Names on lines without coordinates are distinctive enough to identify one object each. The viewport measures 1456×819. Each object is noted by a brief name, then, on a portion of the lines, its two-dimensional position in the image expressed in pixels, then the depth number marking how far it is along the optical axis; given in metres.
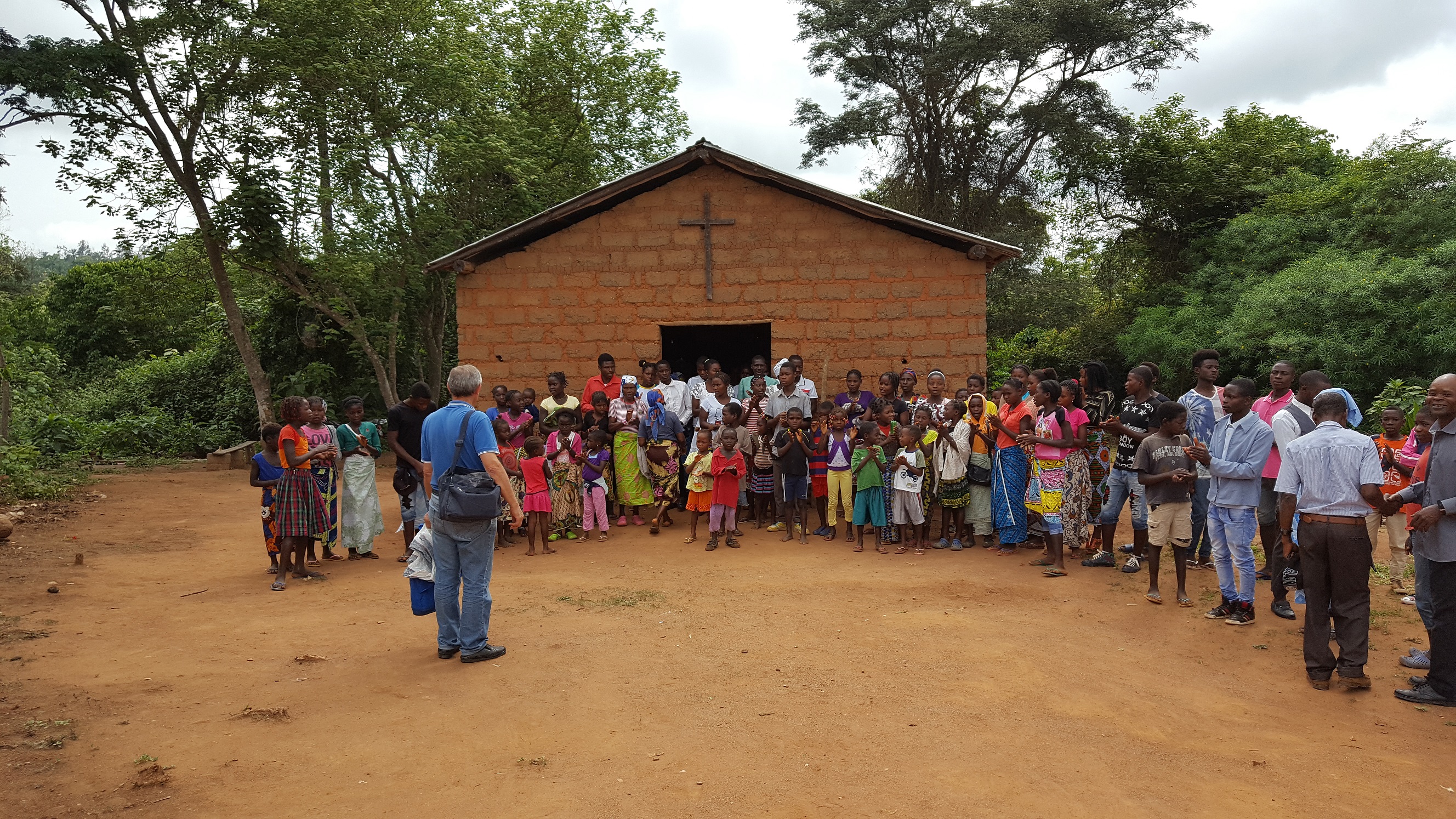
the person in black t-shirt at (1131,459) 7.21
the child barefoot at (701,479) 8.89
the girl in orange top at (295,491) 7.23
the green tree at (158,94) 13.45
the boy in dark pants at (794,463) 8.80
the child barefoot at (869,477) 8.38
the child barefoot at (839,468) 8.72
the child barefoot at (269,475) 7.37
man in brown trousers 4.75
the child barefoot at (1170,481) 6.23
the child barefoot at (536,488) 8.55
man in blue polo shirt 5.21
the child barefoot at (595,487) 8.98
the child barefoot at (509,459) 8.45
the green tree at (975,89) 21.78
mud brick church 10.53
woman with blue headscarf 9.41
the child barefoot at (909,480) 8.24
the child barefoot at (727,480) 8.71
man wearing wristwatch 4.55
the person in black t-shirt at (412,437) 8.04
